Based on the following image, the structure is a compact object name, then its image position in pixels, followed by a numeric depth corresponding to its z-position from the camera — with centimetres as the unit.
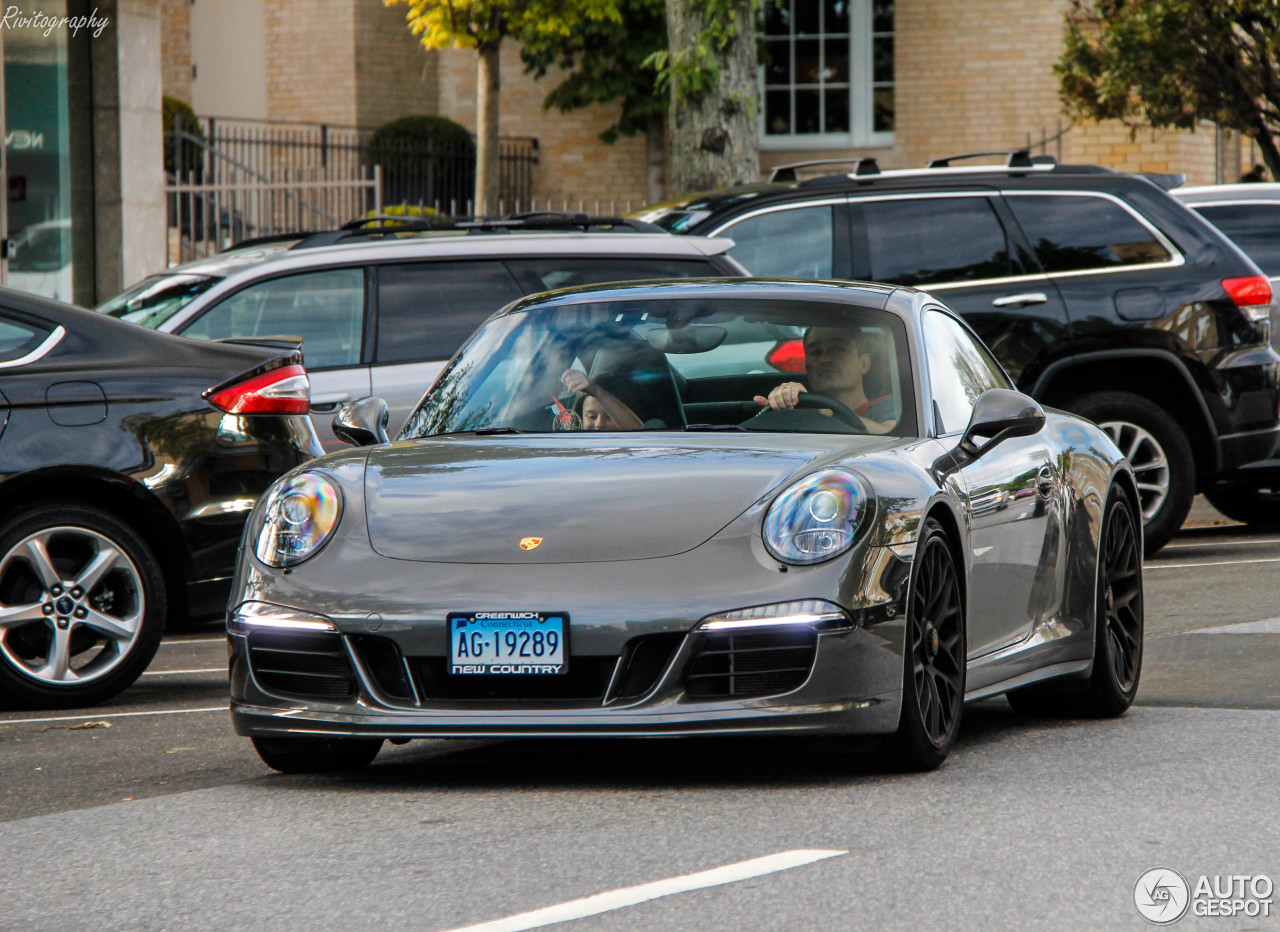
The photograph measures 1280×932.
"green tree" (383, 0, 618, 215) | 4753
